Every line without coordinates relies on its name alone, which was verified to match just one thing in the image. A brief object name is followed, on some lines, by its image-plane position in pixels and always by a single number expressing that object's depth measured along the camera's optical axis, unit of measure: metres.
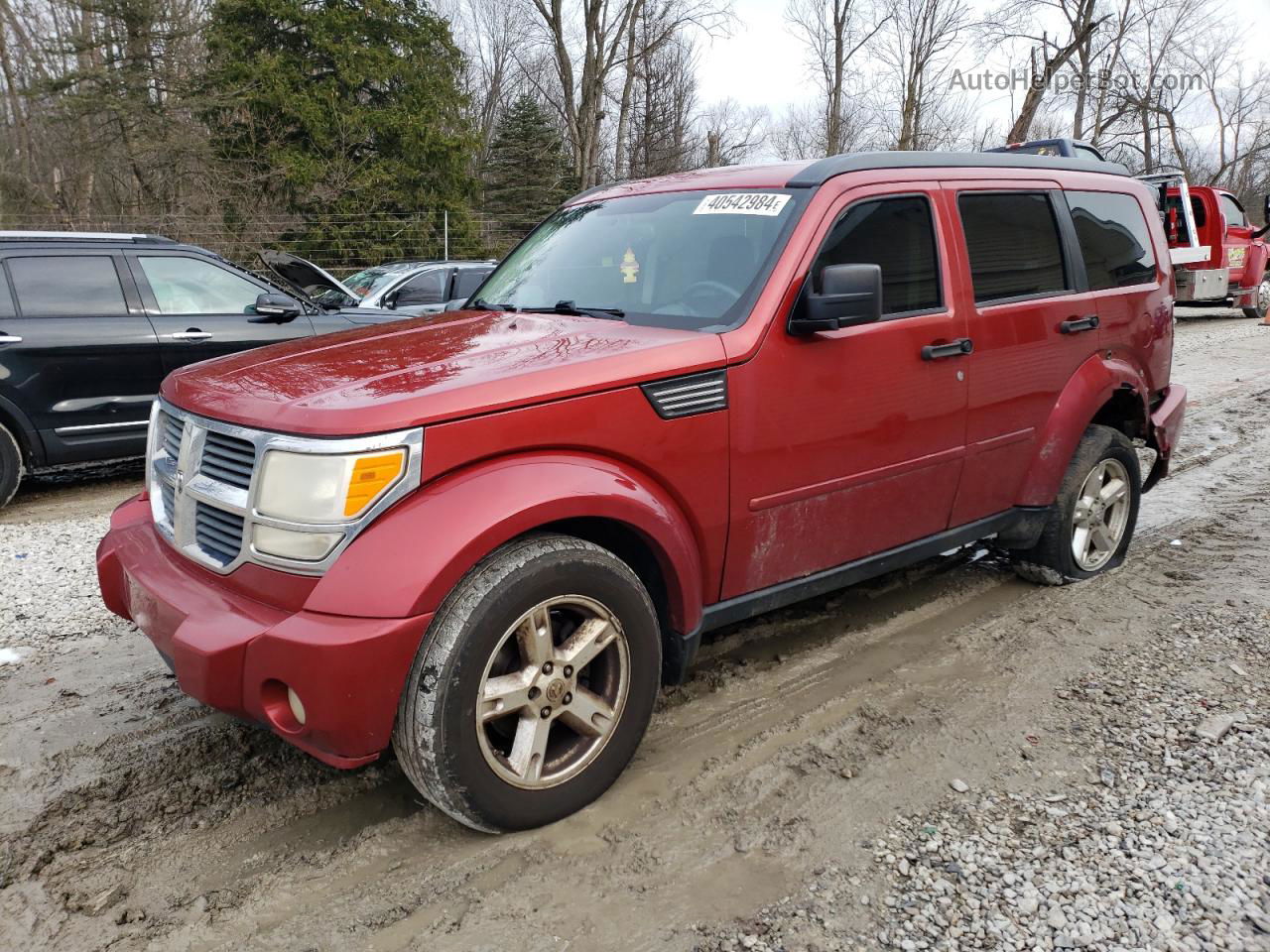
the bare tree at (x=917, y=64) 30.75
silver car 10.93
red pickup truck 14.73
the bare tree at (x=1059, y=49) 25.49
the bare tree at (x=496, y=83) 37.47
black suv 6.32
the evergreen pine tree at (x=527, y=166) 27.91
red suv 2.35
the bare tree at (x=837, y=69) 30.84
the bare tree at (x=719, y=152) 34.10
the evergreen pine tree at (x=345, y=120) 19.58
